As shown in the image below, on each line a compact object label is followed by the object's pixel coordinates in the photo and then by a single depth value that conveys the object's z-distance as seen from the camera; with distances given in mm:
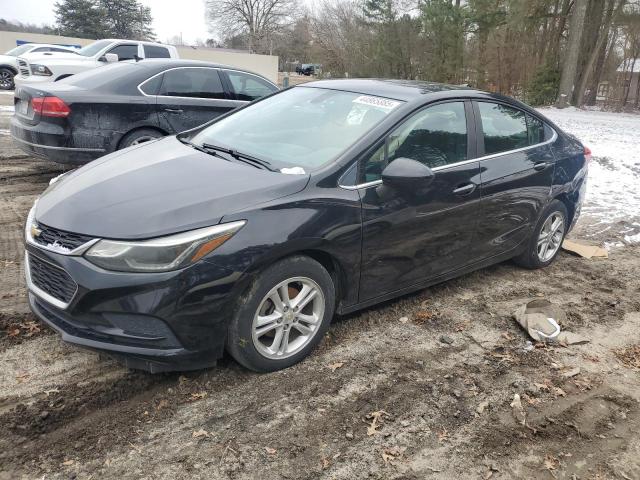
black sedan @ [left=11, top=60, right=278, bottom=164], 6242
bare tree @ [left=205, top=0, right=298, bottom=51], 65938
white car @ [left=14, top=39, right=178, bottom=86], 12742
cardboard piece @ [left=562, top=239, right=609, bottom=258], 5770
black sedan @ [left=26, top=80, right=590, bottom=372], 2756
